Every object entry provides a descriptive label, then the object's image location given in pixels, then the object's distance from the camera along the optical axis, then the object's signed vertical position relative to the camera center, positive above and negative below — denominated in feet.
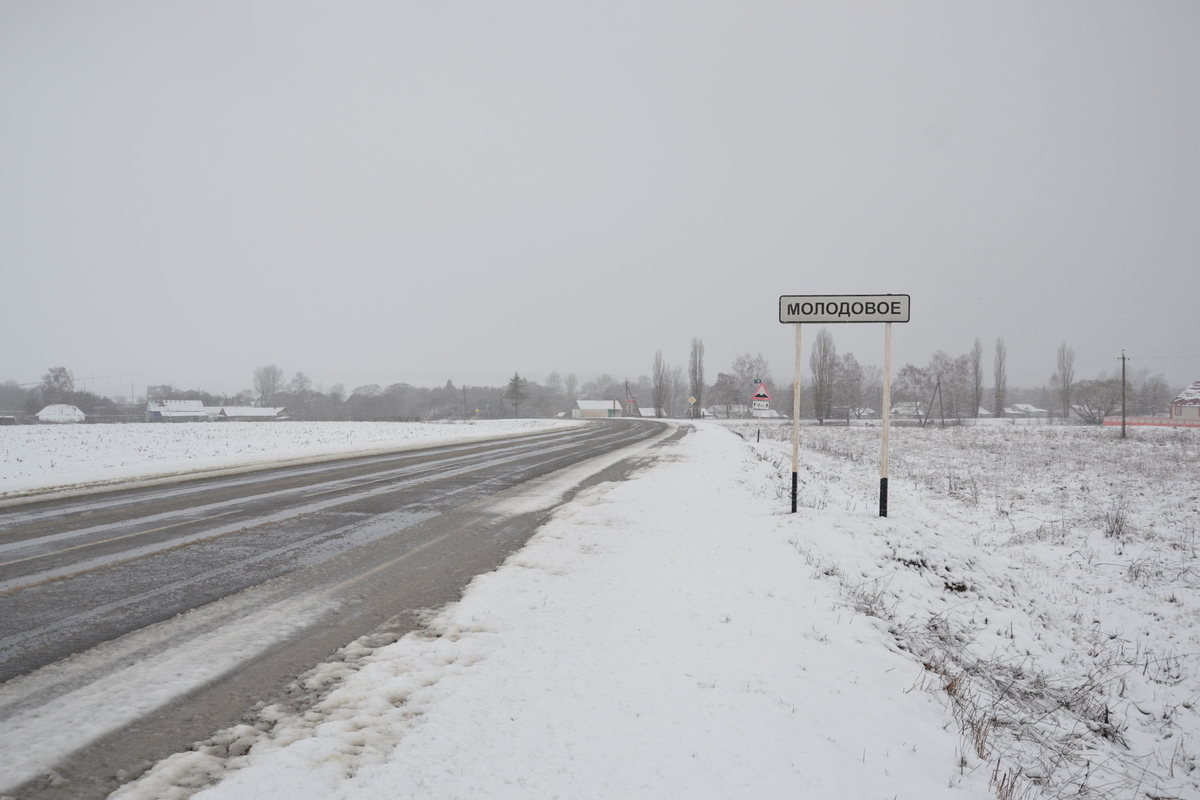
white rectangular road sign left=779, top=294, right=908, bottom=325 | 27.96 +5.06
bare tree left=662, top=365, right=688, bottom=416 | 409.74 +12.59
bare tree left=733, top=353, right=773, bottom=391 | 325.21 +22.25
